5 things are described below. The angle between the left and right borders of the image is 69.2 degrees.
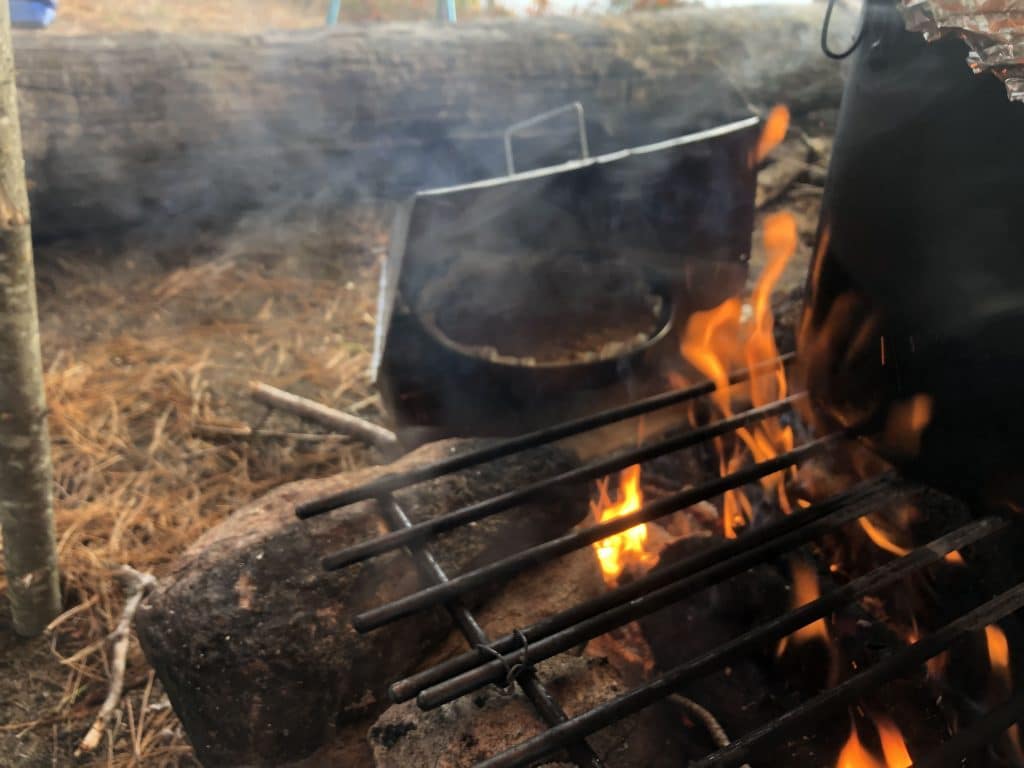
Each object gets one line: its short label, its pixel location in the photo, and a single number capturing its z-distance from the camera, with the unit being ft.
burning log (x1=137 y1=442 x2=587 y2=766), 1.17
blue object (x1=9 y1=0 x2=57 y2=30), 3.72
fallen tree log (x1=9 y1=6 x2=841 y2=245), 3.17
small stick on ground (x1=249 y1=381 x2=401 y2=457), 2.42
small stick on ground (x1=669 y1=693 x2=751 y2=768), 1.18
